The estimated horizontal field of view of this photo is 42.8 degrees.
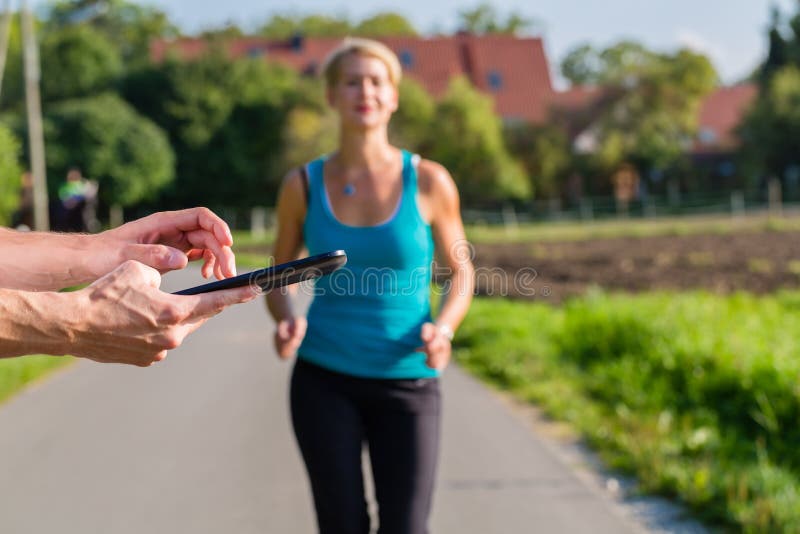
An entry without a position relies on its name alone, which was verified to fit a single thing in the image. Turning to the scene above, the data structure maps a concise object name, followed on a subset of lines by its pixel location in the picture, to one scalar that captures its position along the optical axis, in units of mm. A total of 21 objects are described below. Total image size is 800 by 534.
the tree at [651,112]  46125
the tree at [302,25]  81125
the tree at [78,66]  47594
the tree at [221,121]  45469
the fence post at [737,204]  40344
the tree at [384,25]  79500
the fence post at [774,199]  37956
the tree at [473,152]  44125
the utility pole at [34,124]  21859
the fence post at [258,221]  39750
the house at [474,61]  59094
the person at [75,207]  22797
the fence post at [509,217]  41656
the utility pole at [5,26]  20203
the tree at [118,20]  72250
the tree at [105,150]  41094
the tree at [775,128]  45062
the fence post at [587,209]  44231
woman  3146
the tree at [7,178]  14188
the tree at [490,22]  80812
